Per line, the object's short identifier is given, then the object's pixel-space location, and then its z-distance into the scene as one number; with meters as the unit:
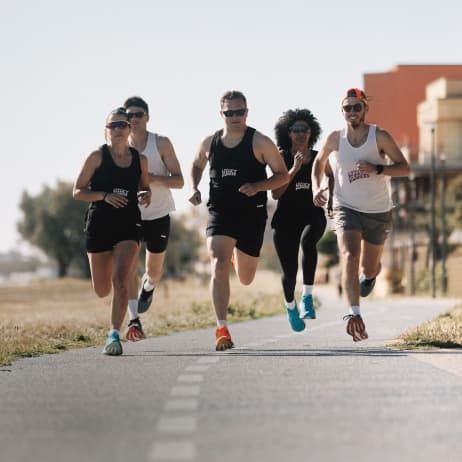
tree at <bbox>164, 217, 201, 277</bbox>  125.56
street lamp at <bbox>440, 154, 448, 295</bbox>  59.31
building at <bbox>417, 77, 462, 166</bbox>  88.06
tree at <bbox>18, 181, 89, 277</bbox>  113.12
